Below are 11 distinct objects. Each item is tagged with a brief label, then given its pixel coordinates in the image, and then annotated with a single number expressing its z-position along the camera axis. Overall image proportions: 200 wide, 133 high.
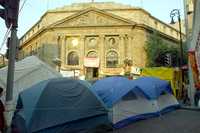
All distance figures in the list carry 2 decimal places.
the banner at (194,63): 7.49
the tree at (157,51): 21.61
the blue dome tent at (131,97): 5.96
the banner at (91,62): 22.98
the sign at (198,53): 6.51
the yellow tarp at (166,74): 13.03
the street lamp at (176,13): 13.47
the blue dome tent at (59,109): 4.74
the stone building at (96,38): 23.20
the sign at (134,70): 18.05
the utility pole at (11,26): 4.05
